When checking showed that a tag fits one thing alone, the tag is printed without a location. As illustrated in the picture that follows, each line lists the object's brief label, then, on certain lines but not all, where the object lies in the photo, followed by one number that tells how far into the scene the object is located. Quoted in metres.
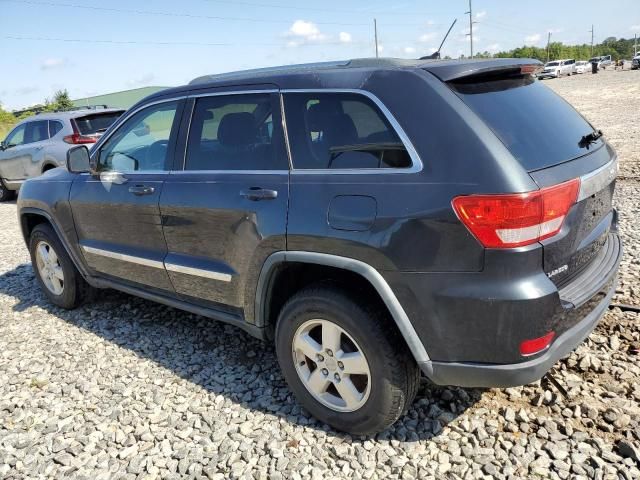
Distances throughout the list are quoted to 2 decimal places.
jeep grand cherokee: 2.09
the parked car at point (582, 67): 54.96
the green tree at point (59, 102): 43.72
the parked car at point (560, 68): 50.84
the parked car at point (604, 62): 62.04
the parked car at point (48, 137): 9.27
